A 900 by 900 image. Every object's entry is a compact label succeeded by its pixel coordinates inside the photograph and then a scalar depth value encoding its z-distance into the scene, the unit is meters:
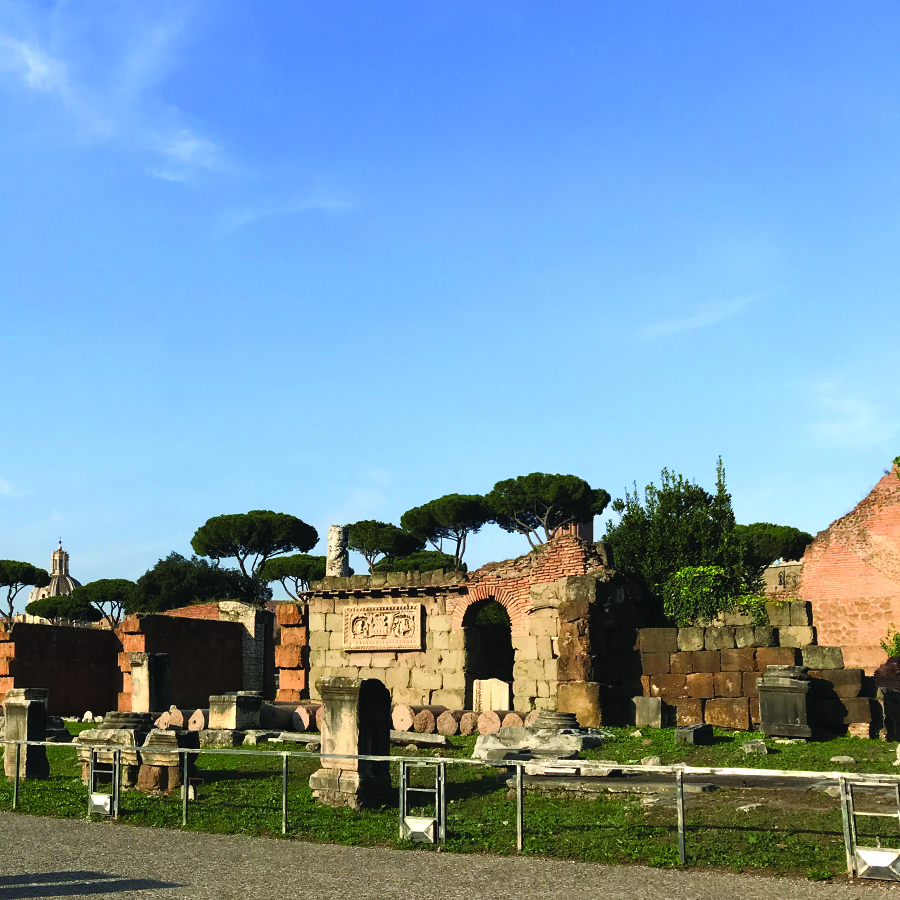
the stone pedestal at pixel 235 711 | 16.66
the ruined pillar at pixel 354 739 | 10.27
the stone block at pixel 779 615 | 17.75
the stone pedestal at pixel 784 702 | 14.76
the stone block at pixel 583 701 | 17.39
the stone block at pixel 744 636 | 16.70
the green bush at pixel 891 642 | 24.16
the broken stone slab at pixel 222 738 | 15.87
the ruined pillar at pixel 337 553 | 27.93
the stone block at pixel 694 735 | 14.20
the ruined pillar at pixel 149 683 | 17.78
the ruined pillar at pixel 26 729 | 13.43
